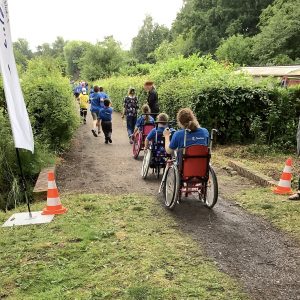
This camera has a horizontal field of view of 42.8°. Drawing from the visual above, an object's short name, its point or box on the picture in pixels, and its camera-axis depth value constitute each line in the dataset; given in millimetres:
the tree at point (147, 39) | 69562
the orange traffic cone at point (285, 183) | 6555
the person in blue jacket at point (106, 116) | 12434
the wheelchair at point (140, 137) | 9703
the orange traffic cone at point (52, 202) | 5723
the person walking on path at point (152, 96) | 11922
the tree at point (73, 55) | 84412
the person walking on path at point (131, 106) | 12469
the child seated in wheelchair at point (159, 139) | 7794
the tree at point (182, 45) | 59081
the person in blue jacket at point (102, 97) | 13402
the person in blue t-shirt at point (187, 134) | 5699
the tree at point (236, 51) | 46469
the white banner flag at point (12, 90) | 4992
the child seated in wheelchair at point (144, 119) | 9719
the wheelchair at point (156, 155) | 7812
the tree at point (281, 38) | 38934
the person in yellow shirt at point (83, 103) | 17438
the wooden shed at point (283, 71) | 23734
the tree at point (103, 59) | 42656
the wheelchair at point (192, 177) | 5648
